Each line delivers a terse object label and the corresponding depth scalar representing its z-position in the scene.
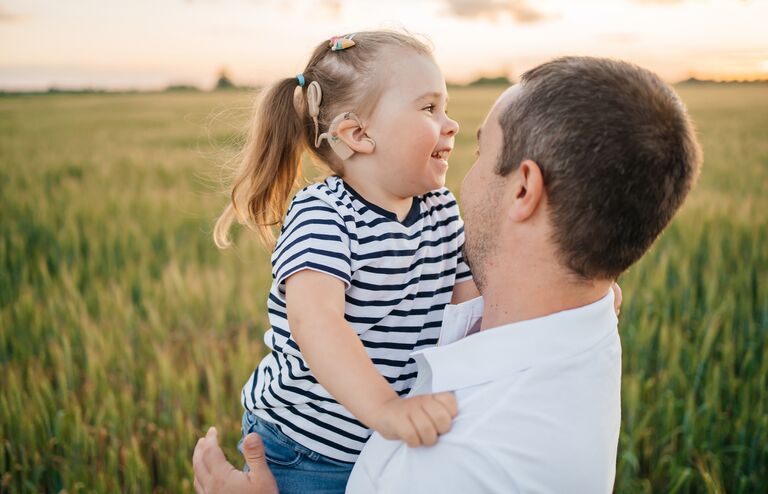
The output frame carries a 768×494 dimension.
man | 1.18
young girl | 1.48
